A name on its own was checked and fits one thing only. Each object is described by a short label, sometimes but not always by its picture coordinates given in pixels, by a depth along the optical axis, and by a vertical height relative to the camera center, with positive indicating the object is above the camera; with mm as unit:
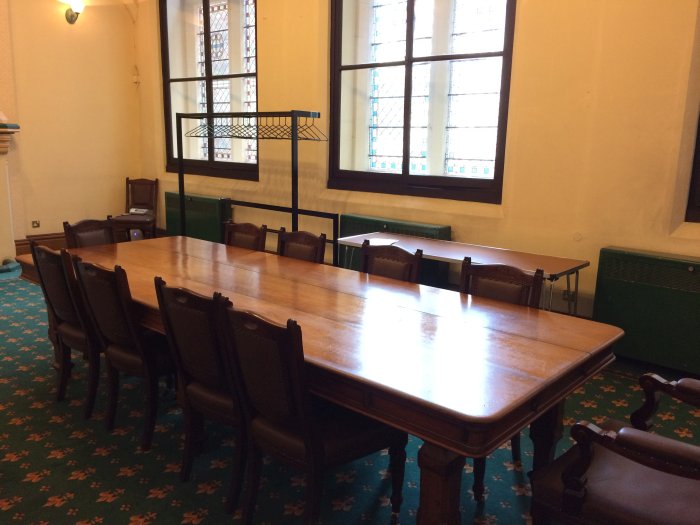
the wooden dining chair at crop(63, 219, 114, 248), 3592 -547
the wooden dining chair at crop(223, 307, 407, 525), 1767 -889
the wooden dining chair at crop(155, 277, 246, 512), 2047 -797
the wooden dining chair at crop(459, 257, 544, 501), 2432 -551
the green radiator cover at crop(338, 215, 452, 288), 4301 -613
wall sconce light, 6227 +1400
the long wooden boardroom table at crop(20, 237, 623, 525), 1551 -626
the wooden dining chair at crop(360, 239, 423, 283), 2863 -548
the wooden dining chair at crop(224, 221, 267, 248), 3627 -545
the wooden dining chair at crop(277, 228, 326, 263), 3289 -544
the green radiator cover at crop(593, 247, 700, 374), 3229 -819
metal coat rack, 4770 +165
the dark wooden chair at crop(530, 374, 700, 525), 1391 -864
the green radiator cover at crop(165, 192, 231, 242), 6016 -711
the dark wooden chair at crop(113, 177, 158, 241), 6574 -633
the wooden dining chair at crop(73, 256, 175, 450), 2465 -855
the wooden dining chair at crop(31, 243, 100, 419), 2770 -843
